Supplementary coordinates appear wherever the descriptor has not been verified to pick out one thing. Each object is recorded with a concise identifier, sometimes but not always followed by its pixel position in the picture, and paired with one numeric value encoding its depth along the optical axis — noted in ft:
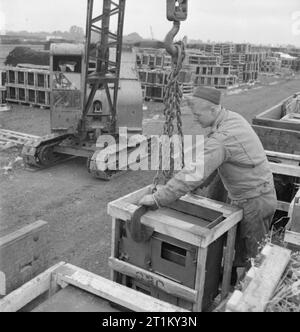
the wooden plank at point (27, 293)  8.19
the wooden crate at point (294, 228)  11.10
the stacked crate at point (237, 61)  94.53
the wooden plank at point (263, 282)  7.29
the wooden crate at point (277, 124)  21.25
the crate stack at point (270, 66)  121.69
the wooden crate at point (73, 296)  8.07
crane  30.19
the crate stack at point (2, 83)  50.49
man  11.82
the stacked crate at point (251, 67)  99.50
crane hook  12.57
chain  12.65
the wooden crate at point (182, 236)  11.03
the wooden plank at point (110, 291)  7.82
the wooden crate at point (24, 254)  9.16
